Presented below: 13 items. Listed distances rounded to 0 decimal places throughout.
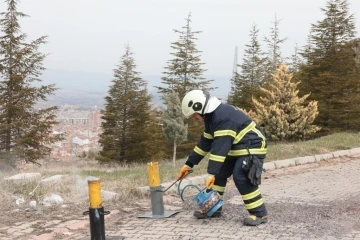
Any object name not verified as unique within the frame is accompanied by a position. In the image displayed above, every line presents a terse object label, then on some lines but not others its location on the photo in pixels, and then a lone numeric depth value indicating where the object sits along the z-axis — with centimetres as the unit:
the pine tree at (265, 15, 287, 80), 3997
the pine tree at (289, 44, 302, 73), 3705
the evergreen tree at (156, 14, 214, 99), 3322
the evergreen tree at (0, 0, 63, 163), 2334
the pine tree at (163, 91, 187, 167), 1608
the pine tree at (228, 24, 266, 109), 3581
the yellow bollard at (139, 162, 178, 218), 606
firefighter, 532
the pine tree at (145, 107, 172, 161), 3048
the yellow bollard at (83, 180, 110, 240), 493
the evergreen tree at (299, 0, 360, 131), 2262
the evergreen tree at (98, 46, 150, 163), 3216
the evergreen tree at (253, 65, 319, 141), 1655
